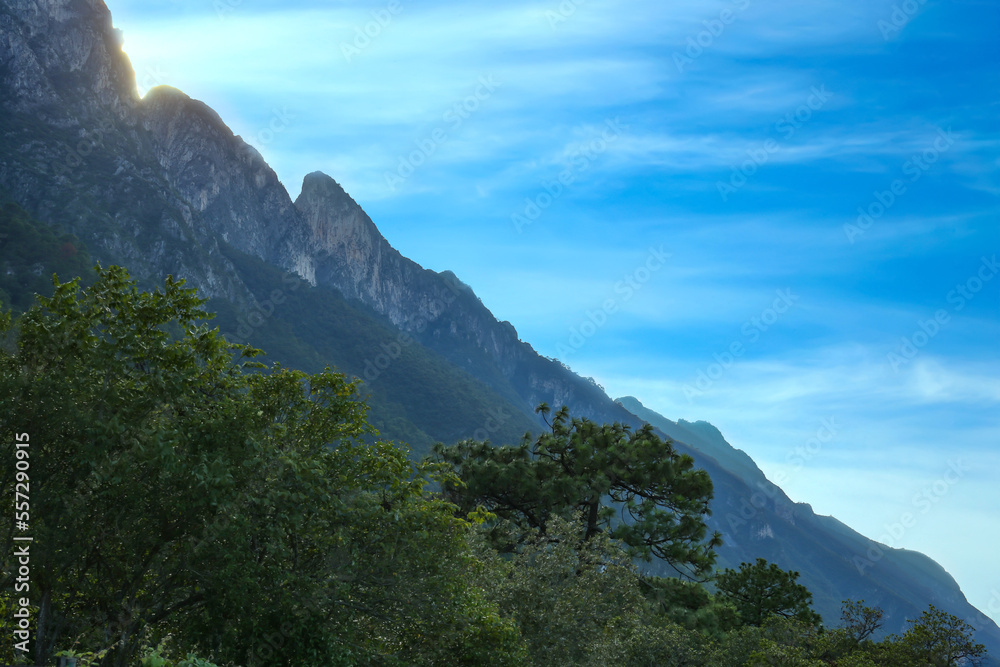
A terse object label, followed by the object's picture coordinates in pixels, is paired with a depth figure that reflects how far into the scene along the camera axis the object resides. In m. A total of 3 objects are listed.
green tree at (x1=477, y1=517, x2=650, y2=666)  20.59
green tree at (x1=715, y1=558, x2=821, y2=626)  39.12
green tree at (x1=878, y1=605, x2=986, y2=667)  28.25
